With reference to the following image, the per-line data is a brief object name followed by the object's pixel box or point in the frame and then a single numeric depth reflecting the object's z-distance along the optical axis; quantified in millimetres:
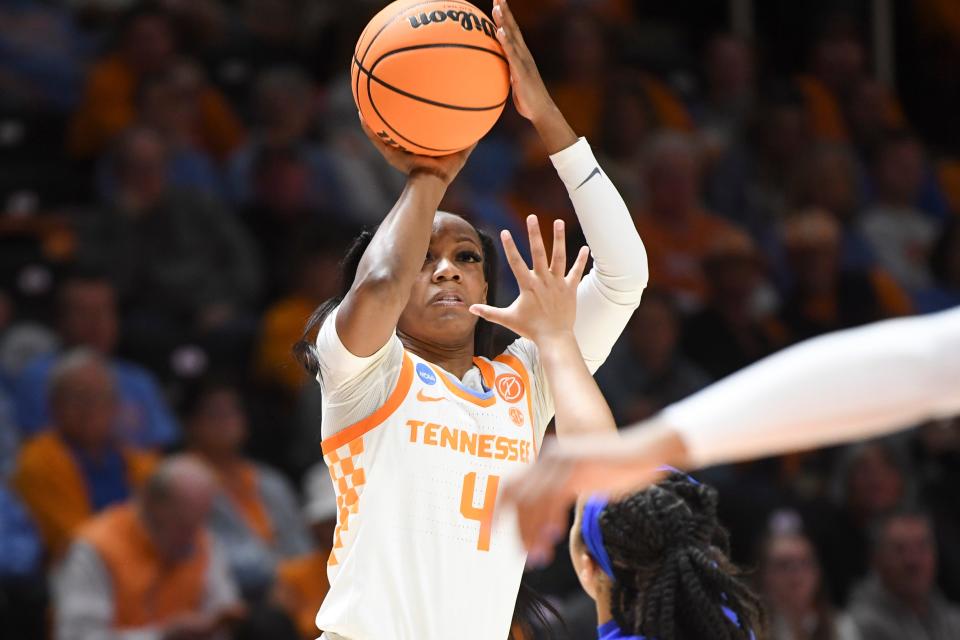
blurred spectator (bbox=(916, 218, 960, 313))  18797
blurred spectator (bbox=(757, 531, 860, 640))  13547
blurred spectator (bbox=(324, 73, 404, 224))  17125
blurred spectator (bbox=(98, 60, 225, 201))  16656
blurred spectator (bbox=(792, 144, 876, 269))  19219
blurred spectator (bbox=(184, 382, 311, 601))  13633
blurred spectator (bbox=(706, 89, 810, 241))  19562
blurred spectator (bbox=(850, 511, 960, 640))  14266
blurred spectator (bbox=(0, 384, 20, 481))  13461
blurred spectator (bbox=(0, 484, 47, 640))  12367
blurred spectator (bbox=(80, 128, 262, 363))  15477
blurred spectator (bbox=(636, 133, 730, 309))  17906
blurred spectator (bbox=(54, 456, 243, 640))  12289
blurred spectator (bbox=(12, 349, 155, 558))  13195
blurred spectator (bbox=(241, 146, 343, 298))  16672
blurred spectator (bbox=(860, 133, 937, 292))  19703
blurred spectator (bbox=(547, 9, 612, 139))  19047
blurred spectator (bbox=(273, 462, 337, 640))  12570
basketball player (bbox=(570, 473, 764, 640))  7070
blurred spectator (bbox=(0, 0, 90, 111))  17469
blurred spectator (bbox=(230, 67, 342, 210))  17047
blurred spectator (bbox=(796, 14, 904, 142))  21172
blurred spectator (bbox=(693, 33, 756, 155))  20516
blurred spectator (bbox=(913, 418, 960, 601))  15125
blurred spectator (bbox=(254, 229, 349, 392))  15164
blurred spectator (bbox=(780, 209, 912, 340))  17812
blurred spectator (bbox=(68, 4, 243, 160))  17172
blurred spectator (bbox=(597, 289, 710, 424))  15516
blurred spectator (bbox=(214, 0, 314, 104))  18984
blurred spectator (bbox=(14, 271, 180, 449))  14125
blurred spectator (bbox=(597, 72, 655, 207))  18609
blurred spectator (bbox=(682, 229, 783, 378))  16516
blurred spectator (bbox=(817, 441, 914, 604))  14859
